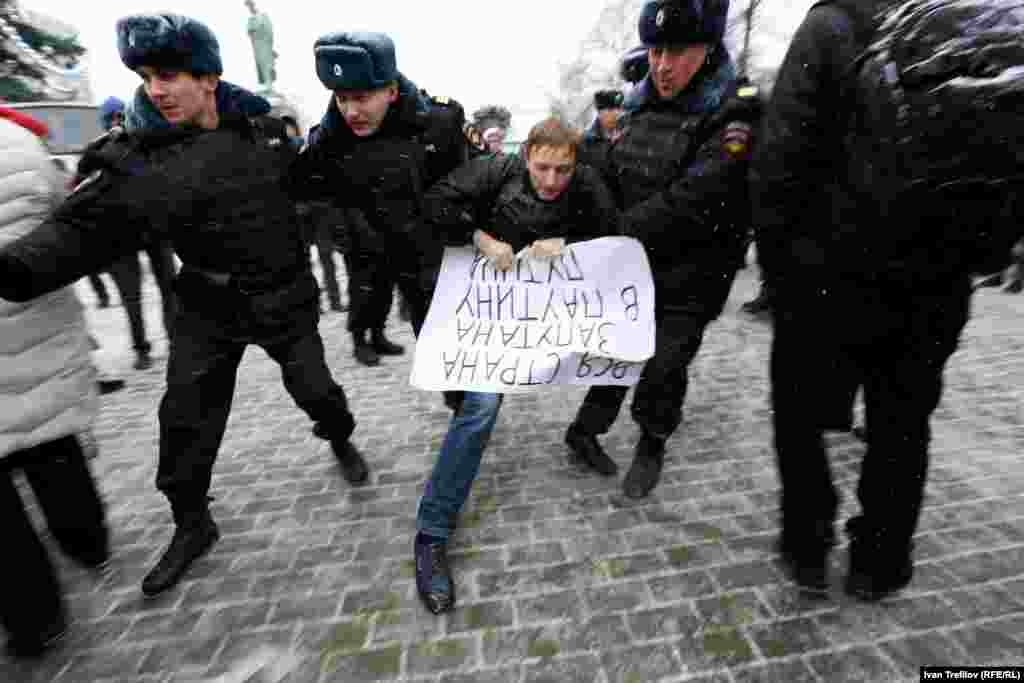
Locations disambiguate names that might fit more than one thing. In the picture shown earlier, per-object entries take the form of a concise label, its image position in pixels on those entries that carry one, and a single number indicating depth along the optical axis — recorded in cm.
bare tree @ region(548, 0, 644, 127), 3450
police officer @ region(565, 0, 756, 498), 245
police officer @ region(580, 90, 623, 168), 641
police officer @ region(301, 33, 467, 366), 252
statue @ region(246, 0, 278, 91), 1166
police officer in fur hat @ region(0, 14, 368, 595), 213
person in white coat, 201
